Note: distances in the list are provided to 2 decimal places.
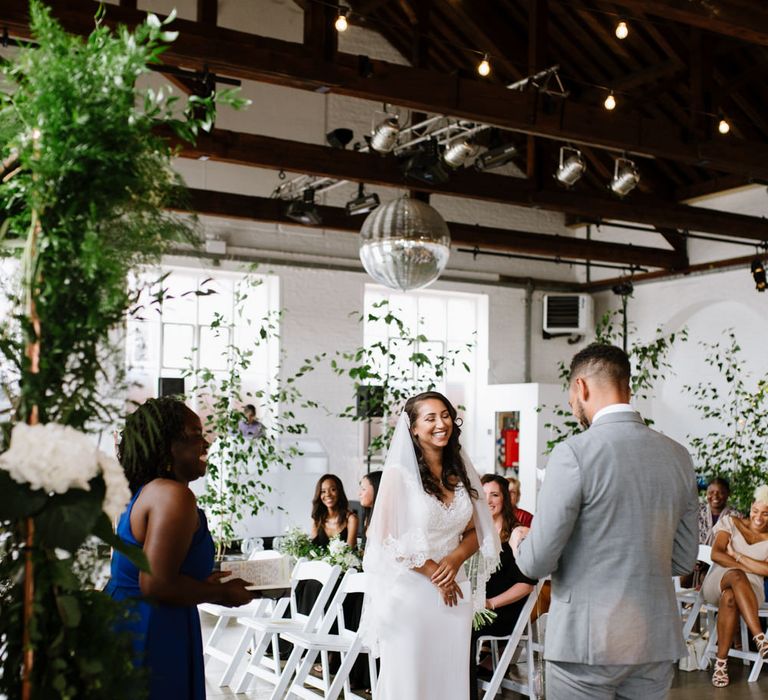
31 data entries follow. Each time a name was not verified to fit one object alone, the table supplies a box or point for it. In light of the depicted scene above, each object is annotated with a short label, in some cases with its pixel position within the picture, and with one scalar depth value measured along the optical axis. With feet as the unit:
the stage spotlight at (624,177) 29.22
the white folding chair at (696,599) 23.82
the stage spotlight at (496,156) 28.86
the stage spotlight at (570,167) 29.32
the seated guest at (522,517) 23.67
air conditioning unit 48.37
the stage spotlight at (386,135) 27.53
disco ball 18.30
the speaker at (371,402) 25.61
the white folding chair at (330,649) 16.89
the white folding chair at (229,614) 20.66
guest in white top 22.82
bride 14.06
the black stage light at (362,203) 34.65
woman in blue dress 8.84
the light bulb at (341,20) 21.60
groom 9.34
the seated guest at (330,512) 24.76
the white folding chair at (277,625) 17.98
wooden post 5.91
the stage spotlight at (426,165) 27.68
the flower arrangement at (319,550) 19.84
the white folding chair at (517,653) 17.40
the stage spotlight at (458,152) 28.55
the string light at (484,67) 24.00
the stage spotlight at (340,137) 29.45
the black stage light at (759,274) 37.81
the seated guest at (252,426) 29.78
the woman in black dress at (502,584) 18.29
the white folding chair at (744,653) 22.25
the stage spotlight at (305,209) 34.17
